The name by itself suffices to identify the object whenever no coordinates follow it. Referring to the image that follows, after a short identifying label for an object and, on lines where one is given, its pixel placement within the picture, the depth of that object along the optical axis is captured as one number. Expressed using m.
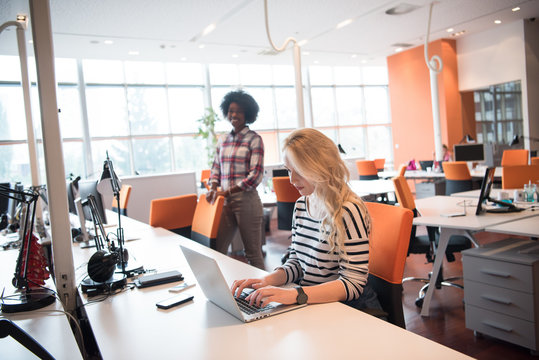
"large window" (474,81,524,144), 9.13
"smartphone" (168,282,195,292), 1.63
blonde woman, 1.40
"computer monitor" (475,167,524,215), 2.88
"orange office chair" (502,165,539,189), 4.19
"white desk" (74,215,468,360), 1.04
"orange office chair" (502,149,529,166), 6.85
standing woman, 3.14
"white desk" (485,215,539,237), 2.30
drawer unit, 2.31
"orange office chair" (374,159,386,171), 8.93
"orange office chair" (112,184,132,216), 4.62
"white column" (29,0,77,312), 1.58
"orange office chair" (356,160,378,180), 7.48
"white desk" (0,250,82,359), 1.11
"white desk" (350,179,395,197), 5.00
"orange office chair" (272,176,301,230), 4.59
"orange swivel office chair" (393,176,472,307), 3.13
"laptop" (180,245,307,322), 1.25
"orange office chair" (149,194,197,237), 3.41
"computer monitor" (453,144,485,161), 7.46
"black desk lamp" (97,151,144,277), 1.94
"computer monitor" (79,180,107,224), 2.80
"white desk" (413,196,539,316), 2.65
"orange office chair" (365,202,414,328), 1.54
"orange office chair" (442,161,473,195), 5.71
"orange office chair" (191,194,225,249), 2.84
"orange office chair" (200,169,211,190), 8.16
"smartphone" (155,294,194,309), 1.45
